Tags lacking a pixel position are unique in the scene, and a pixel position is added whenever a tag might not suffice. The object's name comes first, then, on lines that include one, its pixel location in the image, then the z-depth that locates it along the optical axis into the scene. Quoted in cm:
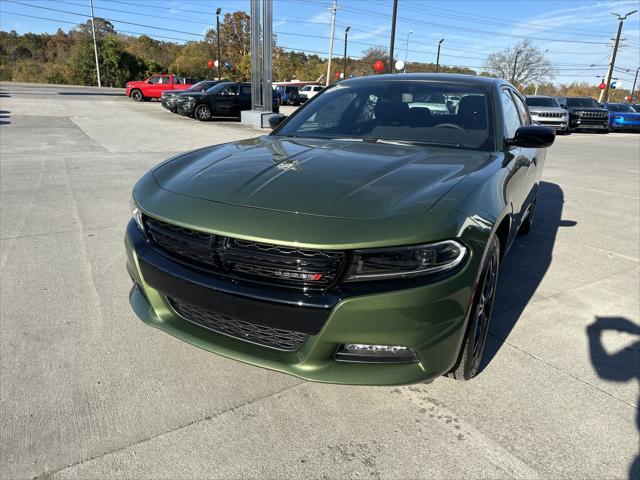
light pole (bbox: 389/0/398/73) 2723
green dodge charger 173
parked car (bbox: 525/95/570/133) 2017
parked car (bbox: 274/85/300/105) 3227
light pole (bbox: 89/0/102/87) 4853
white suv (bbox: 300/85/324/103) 3819
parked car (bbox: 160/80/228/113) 2031
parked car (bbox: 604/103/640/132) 2545
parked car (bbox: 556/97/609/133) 2264
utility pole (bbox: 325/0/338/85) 4919
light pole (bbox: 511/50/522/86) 6329
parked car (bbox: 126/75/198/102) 2744
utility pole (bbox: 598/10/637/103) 3994
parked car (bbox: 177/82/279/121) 1823
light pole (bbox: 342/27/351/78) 5859
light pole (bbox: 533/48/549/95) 6631
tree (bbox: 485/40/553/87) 6538
